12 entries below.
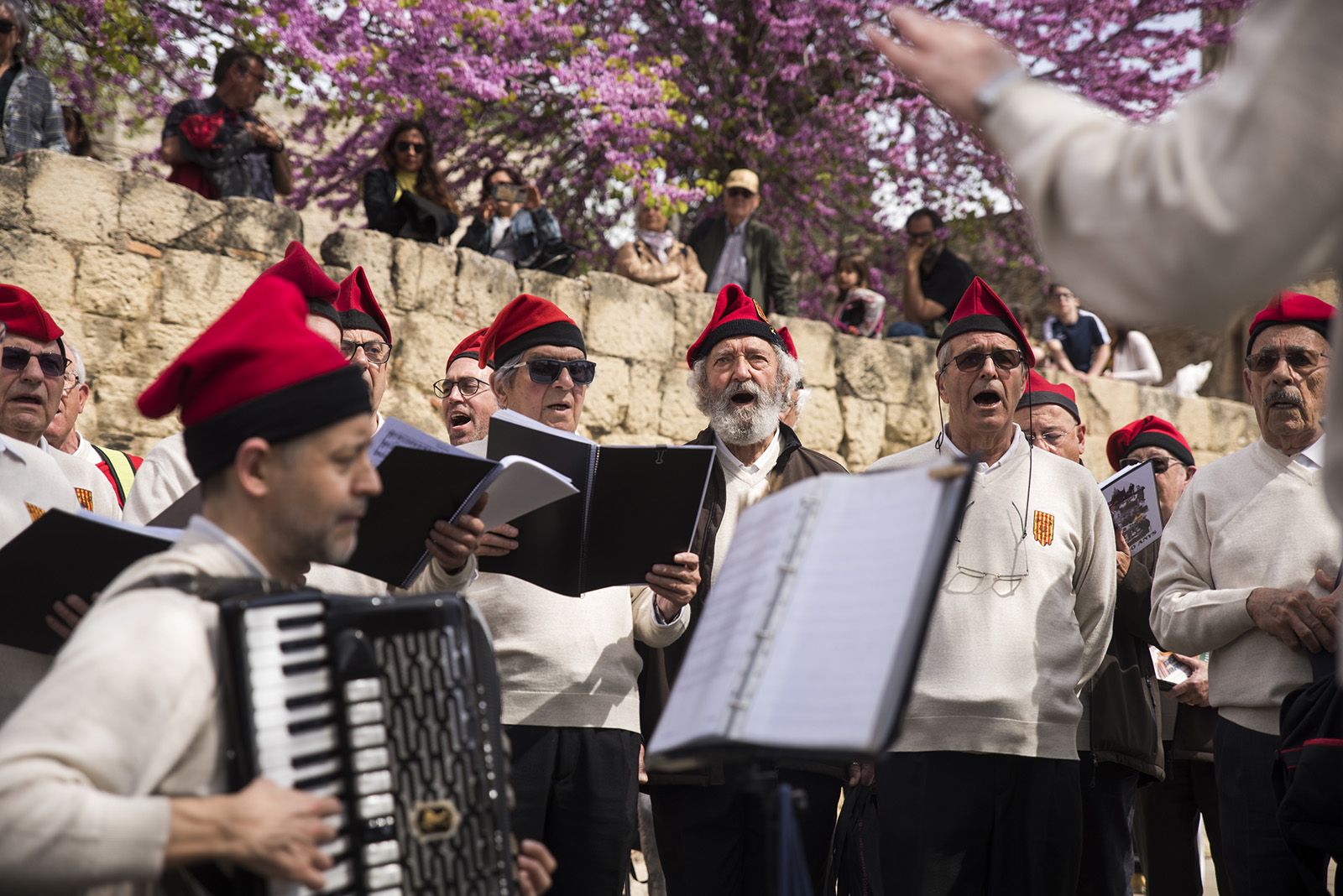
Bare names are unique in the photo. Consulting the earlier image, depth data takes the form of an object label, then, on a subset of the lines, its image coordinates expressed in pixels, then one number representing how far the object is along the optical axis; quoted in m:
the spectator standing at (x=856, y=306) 10.72
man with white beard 4.43
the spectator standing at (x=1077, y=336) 11.80
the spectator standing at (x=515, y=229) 8.86
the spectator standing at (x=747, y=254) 10.01
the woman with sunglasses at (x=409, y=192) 8.12
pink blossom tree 10.20
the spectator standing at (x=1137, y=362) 12.21
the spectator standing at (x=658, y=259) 9.30
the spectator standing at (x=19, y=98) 6.93
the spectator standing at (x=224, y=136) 7.52
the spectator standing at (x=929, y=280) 10.95
